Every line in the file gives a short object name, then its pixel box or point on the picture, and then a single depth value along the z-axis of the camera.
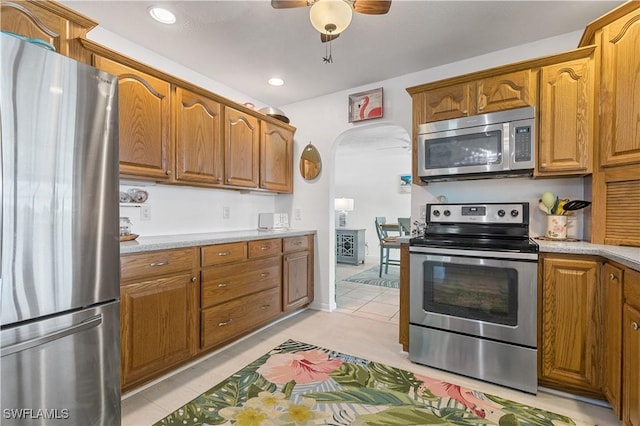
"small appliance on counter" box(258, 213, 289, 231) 3.36
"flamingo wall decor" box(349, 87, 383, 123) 3.06
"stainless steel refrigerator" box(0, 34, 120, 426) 1.05
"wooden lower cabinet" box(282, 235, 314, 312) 3.01
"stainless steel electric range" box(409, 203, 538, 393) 1.88
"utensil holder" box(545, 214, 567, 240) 2.17
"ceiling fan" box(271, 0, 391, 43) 1.48
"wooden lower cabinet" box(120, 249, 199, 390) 1.74
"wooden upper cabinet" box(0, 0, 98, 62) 1.47
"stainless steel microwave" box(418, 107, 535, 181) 2.12
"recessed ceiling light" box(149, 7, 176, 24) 1.98
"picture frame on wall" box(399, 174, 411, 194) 6.35
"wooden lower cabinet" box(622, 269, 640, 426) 1.31
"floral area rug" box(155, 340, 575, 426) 1.62
